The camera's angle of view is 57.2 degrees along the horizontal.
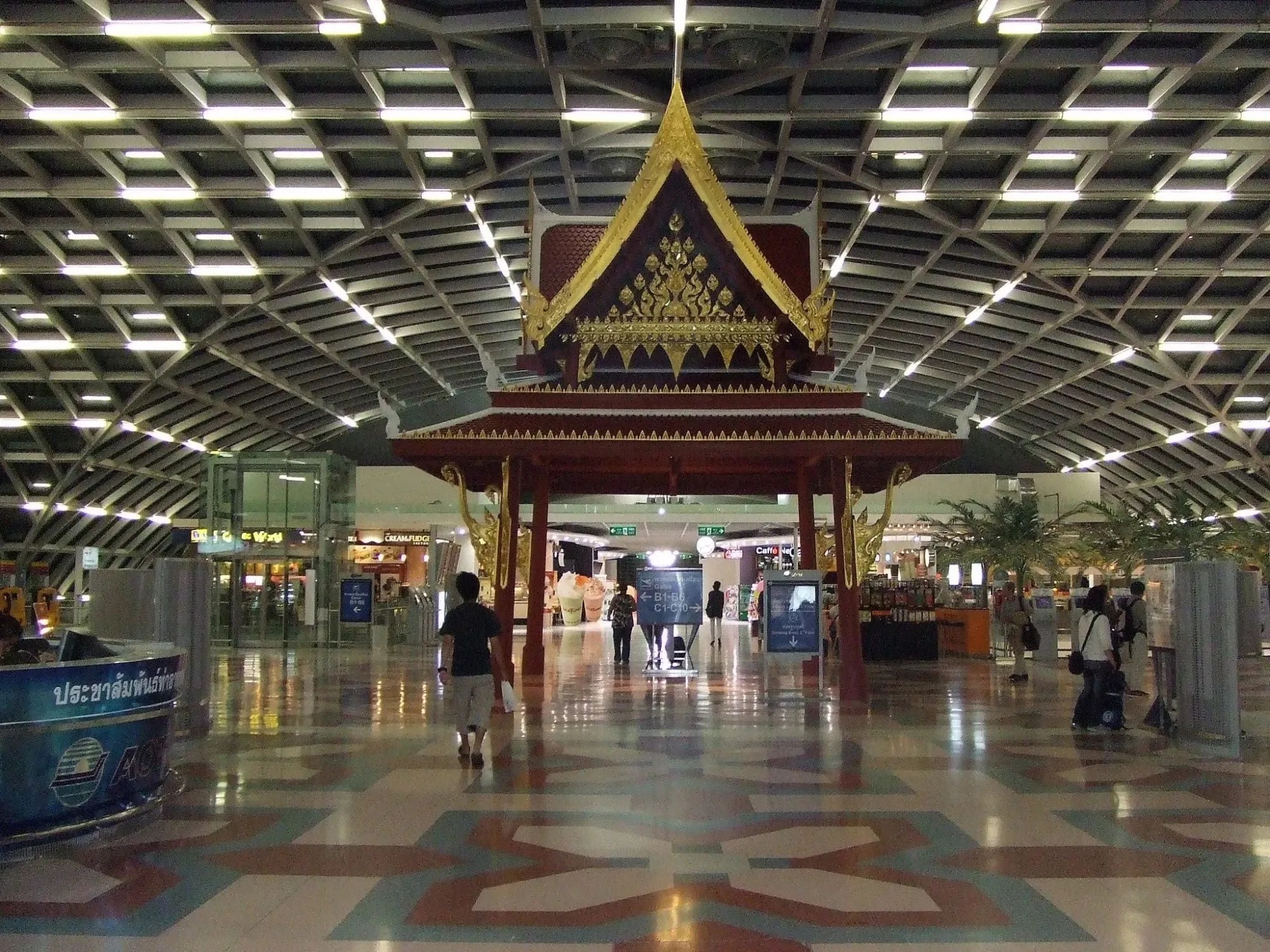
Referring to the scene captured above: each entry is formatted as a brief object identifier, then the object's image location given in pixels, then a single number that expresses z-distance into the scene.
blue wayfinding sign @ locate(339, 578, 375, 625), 31.88
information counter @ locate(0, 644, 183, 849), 7.36
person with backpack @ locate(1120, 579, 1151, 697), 17.81
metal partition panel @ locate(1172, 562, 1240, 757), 11.59
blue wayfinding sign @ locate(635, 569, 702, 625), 20.83
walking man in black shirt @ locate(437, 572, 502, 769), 10.73
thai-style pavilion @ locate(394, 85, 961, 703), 17.86
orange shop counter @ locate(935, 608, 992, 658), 29.20
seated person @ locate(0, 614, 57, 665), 8.95
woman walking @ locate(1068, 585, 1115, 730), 13.27
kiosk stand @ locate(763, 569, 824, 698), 18.20
